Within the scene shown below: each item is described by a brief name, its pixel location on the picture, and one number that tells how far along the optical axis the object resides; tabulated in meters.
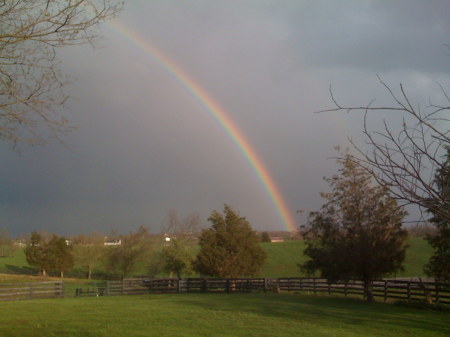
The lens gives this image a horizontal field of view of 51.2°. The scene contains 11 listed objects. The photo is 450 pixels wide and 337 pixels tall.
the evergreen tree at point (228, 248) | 39.00
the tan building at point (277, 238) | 125.76
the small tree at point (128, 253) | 56.52
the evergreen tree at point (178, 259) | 46.69
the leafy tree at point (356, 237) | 23.47
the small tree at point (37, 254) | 57.72
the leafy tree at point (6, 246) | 91.44
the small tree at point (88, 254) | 61.91
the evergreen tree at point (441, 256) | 21.08
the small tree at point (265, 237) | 97.62
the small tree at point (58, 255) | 57.28
